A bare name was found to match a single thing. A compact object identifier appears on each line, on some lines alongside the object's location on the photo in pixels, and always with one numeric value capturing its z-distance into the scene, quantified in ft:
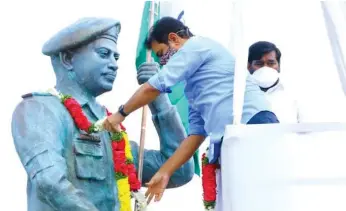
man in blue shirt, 15.01
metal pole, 17.90
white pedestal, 13.08
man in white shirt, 17.40
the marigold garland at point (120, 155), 16.34
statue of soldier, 15.21
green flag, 19.19
